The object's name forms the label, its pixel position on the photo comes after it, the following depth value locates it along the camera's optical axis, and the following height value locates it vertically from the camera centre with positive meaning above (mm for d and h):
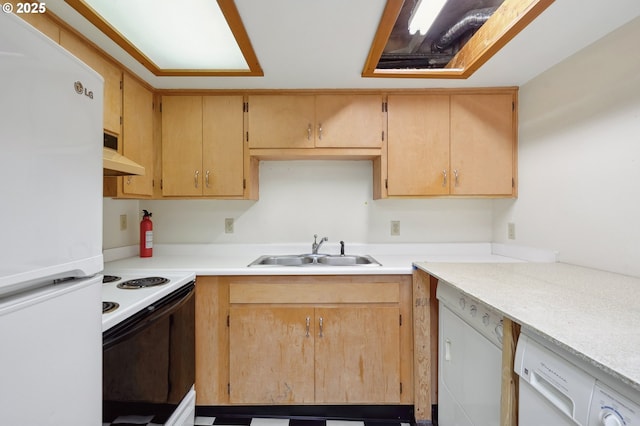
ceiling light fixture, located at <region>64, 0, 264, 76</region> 1196 +900
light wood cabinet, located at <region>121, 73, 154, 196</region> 1626 +504
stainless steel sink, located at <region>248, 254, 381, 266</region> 2070 -361
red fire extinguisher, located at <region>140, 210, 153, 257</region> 2018 -179
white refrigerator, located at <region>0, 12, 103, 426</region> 475 -43
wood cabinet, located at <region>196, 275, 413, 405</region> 1599 -759
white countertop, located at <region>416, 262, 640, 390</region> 629 -306
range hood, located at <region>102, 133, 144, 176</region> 1076 +194
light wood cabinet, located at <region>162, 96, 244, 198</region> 1890 +462
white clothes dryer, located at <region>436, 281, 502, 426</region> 1029 -655
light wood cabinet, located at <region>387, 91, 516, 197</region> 1891 +486
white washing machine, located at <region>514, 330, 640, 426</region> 580 -433
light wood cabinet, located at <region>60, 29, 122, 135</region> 1273 +752
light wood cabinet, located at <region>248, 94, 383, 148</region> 1879 +640
